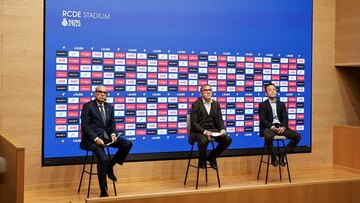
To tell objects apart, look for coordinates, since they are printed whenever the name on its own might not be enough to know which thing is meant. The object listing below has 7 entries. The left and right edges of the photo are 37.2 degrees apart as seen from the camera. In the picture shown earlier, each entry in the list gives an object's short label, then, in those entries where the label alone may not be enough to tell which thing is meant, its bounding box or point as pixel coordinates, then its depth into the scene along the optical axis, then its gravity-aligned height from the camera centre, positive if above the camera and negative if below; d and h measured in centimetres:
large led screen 630 +52
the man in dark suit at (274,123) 658 -21
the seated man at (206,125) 623 -24
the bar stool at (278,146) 657 -51
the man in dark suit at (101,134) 567 -32
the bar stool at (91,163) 604 -68
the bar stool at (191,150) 631 -56
